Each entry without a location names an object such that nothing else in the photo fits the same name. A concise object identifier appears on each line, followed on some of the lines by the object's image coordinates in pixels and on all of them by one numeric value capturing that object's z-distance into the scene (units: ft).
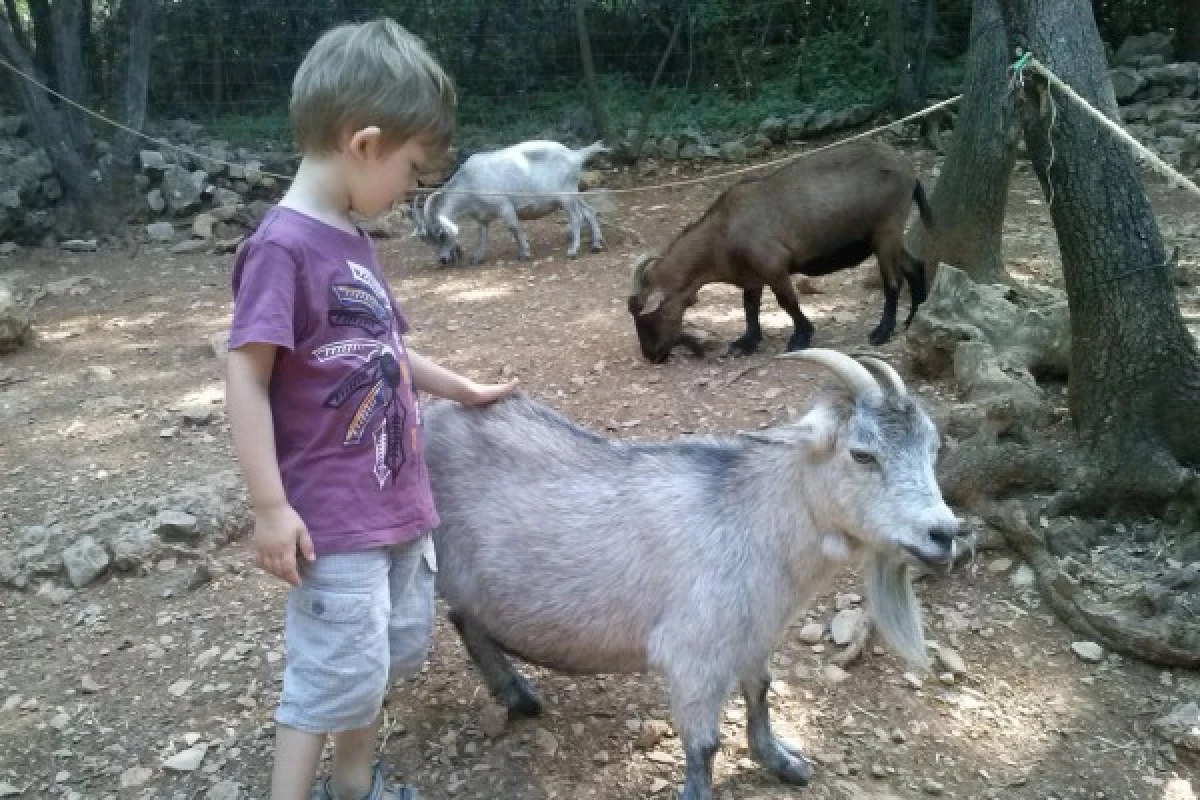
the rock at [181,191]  30.55
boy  6.03
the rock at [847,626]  10.07
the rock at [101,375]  17.92
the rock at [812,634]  10.23
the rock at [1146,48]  36.17
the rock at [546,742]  8.80
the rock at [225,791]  8.35
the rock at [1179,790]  8.45
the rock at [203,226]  28.96
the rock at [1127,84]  33.91
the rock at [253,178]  32.24
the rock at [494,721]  8.91
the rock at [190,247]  27.91
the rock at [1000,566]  11.09
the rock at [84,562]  11.14
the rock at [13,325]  19.29
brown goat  18.81
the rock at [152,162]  31.53
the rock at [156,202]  30.63
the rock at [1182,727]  8.67
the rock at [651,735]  8.84
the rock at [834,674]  9.74
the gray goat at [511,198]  26.40
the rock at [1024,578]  10.85
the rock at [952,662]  9.76
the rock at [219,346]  18.70
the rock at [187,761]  8.64
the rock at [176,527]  11.68
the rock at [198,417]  15.48
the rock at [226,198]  30.78
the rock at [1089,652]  9.87
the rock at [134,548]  11.32
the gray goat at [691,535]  7.38
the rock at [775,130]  36.22
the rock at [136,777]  8.50
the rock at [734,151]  35.22
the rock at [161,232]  29.09
